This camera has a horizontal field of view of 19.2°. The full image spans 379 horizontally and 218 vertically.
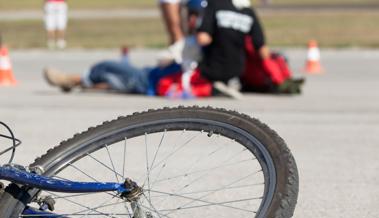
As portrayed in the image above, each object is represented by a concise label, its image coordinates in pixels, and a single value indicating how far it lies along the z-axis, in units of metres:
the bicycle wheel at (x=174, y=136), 3.94
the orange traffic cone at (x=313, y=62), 16.59
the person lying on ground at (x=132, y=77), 12.10
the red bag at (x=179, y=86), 12.02
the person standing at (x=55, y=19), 25.03
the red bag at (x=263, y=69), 12.26
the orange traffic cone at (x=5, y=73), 14.27
